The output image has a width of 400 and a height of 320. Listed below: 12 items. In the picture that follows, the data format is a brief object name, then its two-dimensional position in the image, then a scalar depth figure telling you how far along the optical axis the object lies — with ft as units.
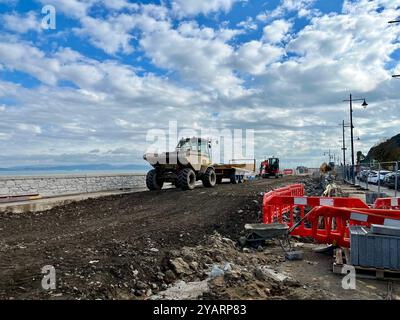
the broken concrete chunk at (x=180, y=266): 18.32
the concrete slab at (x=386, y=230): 18.03
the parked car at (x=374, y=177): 73.03
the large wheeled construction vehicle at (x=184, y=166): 57.98
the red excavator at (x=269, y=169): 146.41
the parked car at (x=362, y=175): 84.77
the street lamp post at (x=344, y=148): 145.35
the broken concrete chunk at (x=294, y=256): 21.93
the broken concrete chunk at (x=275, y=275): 17.69
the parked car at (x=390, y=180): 66.74
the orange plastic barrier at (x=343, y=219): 19.98
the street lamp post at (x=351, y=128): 104.51
